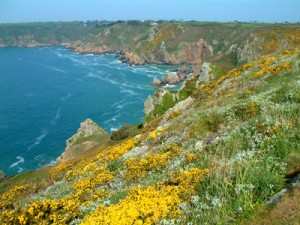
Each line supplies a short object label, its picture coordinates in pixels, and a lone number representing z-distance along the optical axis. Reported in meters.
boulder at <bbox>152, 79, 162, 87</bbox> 164.12
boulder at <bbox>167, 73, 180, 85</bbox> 166.41
